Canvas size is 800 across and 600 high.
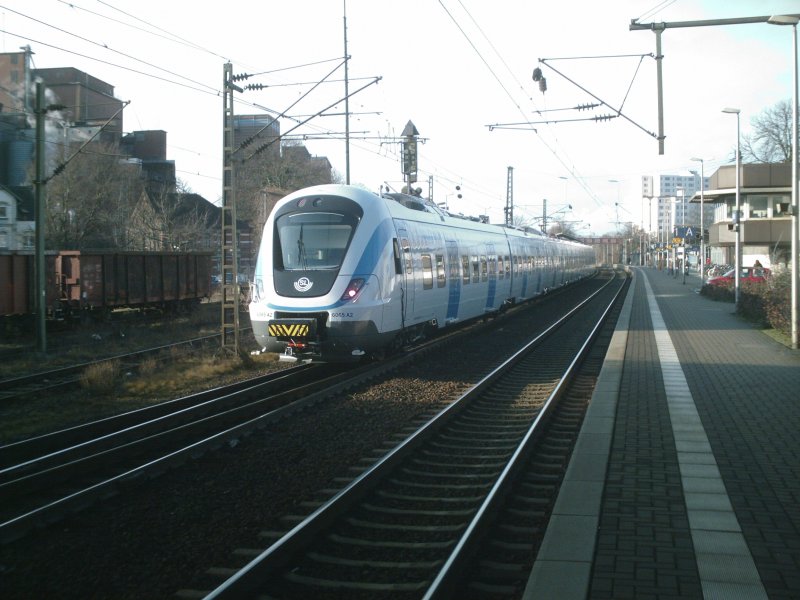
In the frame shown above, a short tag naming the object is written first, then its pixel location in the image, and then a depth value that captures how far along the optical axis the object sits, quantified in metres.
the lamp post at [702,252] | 43.83
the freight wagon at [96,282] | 22.12
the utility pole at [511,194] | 56.31
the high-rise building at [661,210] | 177.98
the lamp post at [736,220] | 28.75
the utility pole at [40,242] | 18.14
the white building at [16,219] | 42.59
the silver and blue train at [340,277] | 12.55
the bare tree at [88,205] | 36.22
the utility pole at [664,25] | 12.50
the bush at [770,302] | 18.78
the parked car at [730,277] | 34.45
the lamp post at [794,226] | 16.58
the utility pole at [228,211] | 15.85
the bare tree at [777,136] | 56.81
